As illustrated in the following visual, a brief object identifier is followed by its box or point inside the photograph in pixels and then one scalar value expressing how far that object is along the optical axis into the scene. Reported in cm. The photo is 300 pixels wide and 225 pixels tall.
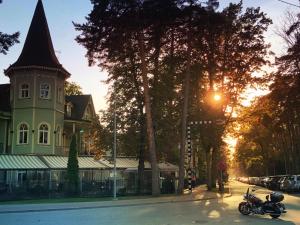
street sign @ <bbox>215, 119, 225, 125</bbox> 4470
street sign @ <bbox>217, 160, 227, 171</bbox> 5259
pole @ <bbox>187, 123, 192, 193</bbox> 4416
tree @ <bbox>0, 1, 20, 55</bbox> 2445
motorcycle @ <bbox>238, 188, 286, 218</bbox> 2103
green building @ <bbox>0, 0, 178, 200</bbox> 4194
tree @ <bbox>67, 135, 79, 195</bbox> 4128
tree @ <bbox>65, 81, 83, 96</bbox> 7557
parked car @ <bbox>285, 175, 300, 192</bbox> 4662
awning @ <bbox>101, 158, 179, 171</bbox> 5405
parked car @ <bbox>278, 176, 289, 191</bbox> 4809
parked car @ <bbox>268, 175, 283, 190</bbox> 5485
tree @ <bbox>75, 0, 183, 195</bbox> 3659
